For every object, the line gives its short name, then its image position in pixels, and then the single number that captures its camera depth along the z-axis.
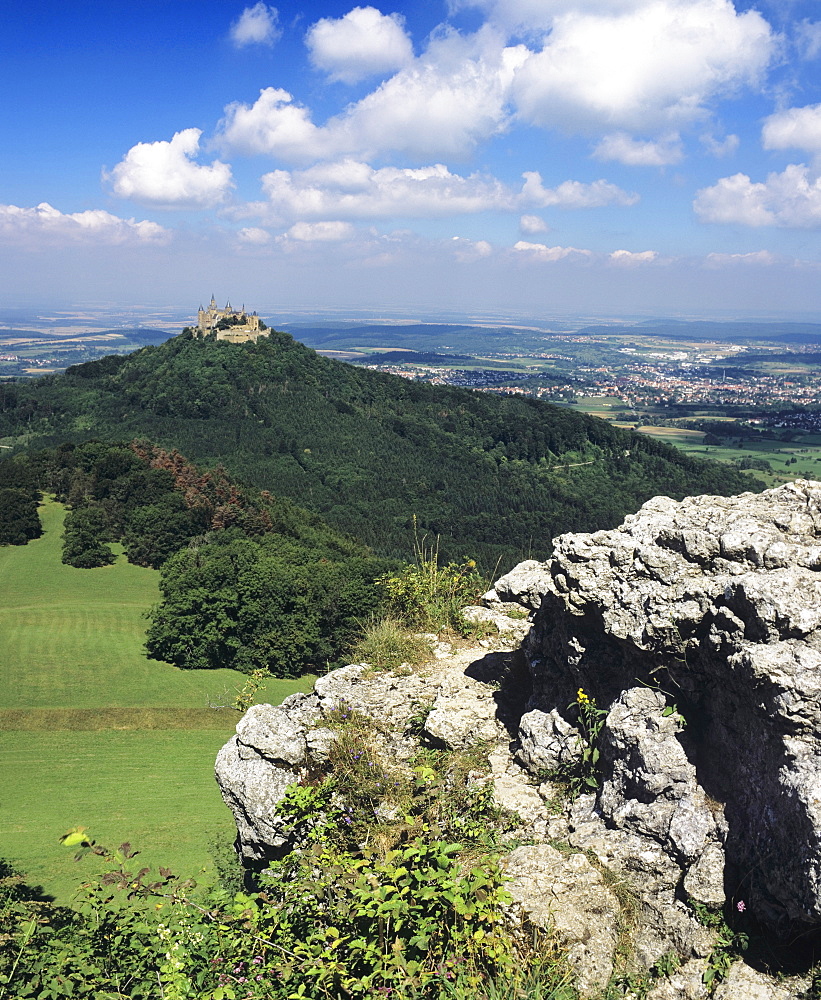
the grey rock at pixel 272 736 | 6.65
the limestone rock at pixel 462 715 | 6.80
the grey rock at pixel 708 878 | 4.62
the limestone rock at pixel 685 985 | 4.32
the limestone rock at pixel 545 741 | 6.18
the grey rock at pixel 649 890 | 4.58
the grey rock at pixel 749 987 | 4.13
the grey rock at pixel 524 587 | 7.66
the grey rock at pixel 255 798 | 6.32
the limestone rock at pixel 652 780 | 4.91
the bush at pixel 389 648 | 8.63
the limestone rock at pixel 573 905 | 4.48
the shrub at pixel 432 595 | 9.74
